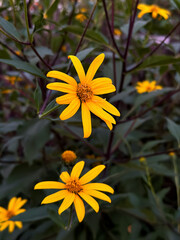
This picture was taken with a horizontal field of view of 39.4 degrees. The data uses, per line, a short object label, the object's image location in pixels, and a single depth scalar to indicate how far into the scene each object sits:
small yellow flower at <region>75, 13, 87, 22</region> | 0.91
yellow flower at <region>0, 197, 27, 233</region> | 0.61
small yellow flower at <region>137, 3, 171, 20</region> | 0.70
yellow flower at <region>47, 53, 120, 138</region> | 0.38
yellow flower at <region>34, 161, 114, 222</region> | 0.37
